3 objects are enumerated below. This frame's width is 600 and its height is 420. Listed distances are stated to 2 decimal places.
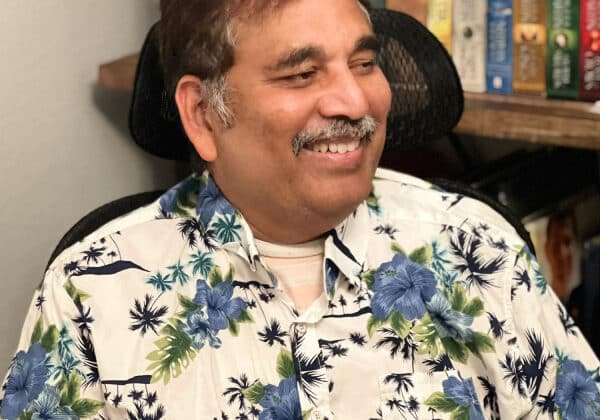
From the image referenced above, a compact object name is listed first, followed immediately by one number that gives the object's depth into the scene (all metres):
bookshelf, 1.58
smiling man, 1.39
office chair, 1.52
